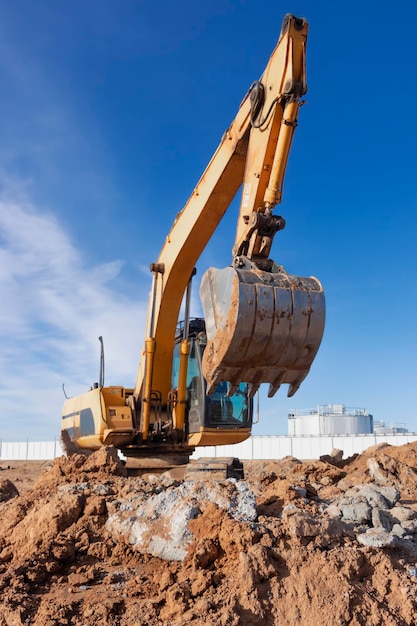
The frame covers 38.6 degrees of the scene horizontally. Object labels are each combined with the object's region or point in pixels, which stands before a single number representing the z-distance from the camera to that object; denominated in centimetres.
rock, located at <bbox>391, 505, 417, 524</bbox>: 559
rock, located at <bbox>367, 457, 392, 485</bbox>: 899
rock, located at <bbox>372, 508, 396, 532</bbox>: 521
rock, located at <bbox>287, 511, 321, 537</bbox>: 455
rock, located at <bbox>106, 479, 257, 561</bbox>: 482
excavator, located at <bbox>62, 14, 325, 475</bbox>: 524
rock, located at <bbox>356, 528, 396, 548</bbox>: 466
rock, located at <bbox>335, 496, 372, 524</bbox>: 529
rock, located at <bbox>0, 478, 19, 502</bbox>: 807
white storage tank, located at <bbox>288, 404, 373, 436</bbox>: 3303
